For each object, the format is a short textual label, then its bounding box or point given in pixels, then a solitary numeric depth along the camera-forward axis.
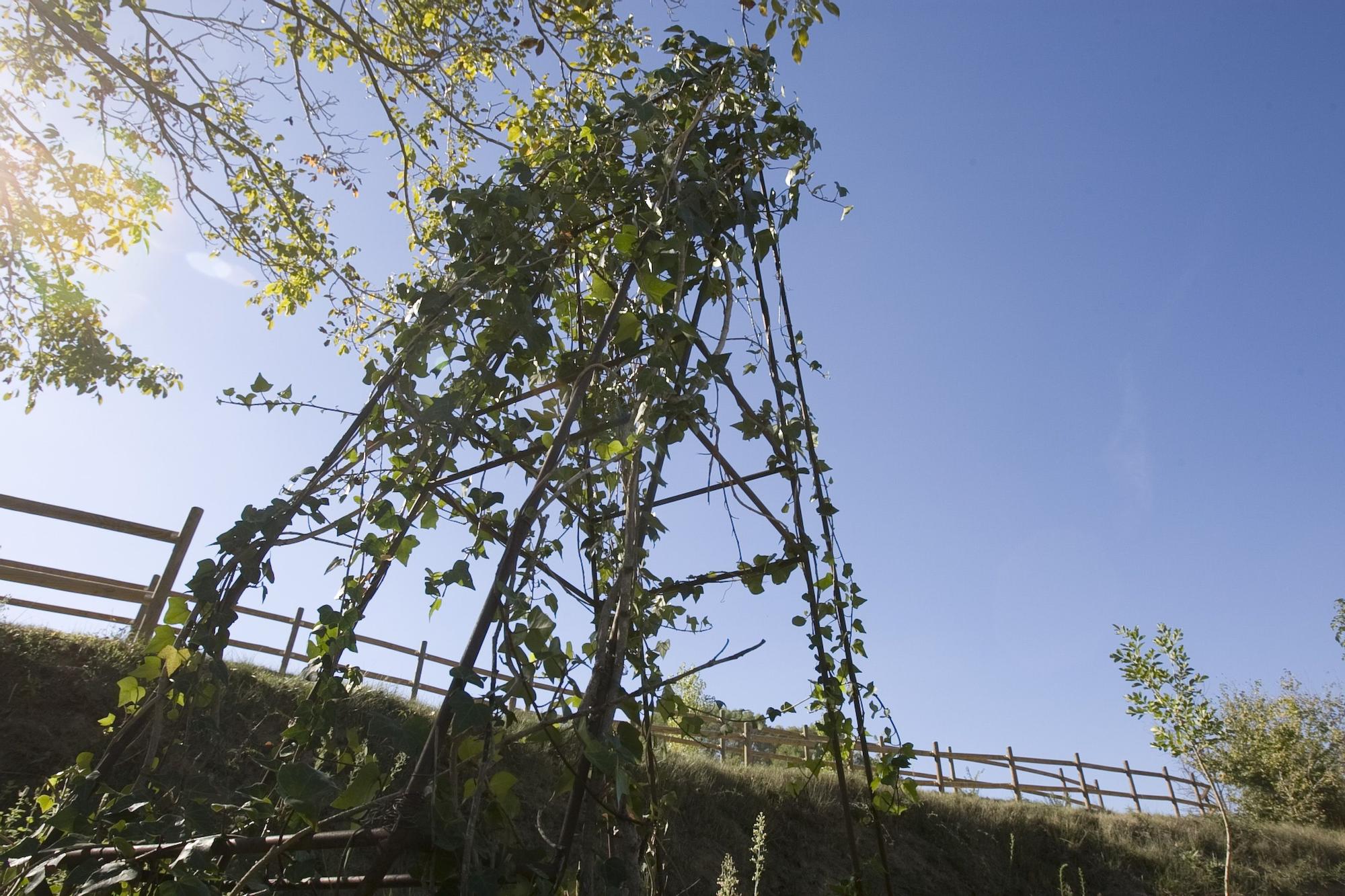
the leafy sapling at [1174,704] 7.69
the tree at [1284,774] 15.91
